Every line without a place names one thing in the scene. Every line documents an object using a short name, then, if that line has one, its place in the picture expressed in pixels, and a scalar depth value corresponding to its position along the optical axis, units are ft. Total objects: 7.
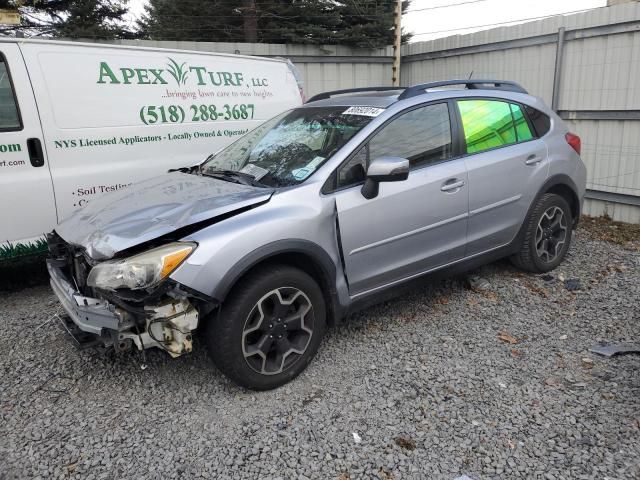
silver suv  8.78
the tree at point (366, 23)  35.60
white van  13.87
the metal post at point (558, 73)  21.97
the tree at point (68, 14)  40.45
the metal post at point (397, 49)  29.99
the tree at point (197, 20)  43.27
